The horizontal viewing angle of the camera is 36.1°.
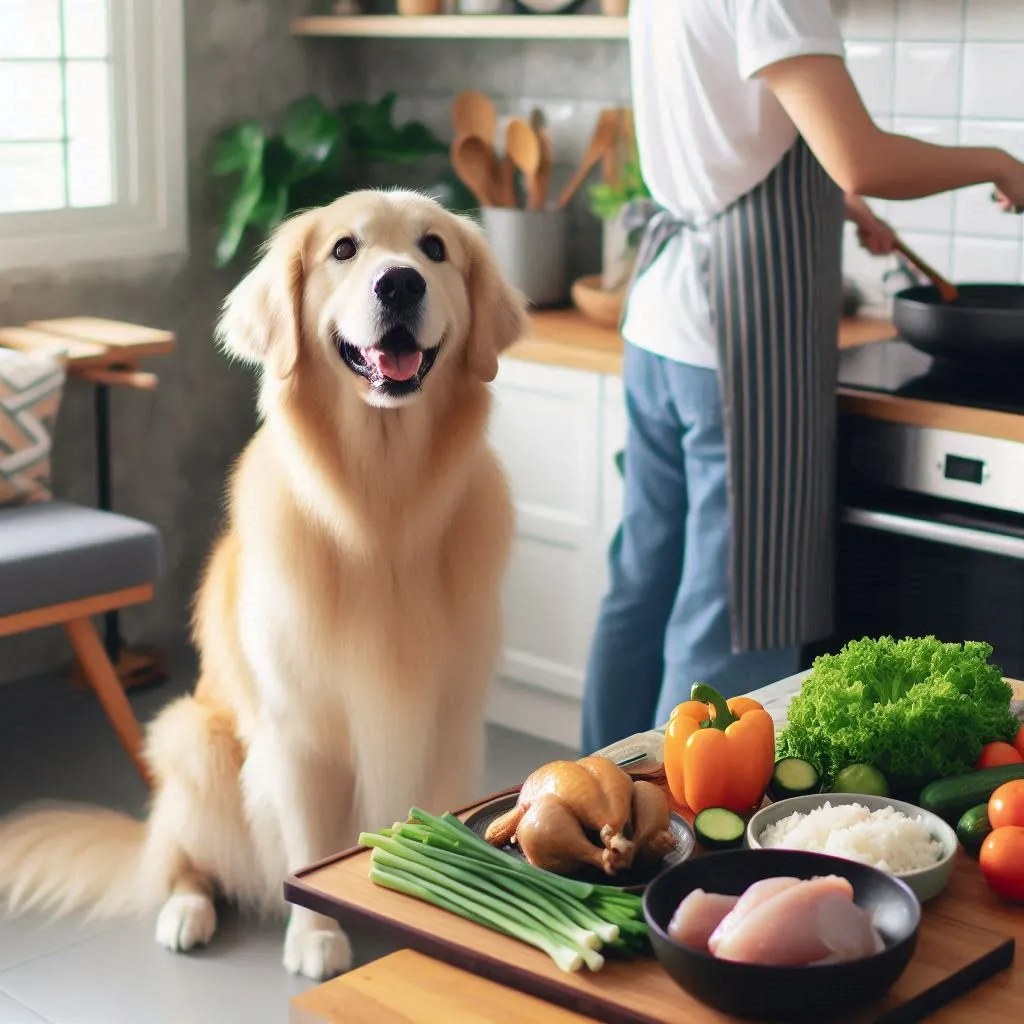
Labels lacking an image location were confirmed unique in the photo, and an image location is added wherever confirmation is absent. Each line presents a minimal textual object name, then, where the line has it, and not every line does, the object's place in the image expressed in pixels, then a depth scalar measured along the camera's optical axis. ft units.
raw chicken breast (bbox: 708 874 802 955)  3.38
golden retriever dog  7.02
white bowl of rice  3.85
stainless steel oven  8.23
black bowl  3.26
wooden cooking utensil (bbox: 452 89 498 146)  12.58
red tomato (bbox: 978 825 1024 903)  3.88
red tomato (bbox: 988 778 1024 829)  4.04
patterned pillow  10.76
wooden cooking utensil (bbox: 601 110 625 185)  11.88
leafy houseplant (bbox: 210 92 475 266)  12.46
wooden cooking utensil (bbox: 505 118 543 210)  12.04
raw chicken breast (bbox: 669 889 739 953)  3.45
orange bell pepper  4.25
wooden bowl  11.19
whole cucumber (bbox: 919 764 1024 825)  4.27
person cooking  7.59
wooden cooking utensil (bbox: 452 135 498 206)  12.30
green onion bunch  3.61
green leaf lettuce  4.37
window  12.32
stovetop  8.36
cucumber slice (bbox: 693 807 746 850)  4.03
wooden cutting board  3.43
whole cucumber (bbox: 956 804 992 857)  4.14
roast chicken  3.86
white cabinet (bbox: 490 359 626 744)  10.61
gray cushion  9.75
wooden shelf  11.28
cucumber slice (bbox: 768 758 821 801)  4.33
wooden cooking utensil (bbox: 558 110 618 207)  11.79
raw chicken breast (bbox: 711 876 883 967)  3.31
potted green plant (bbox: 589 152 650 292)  11.32
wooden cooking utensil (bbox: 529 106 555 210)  12.11
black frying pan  8.28
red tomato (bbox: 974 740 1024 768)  4.47
